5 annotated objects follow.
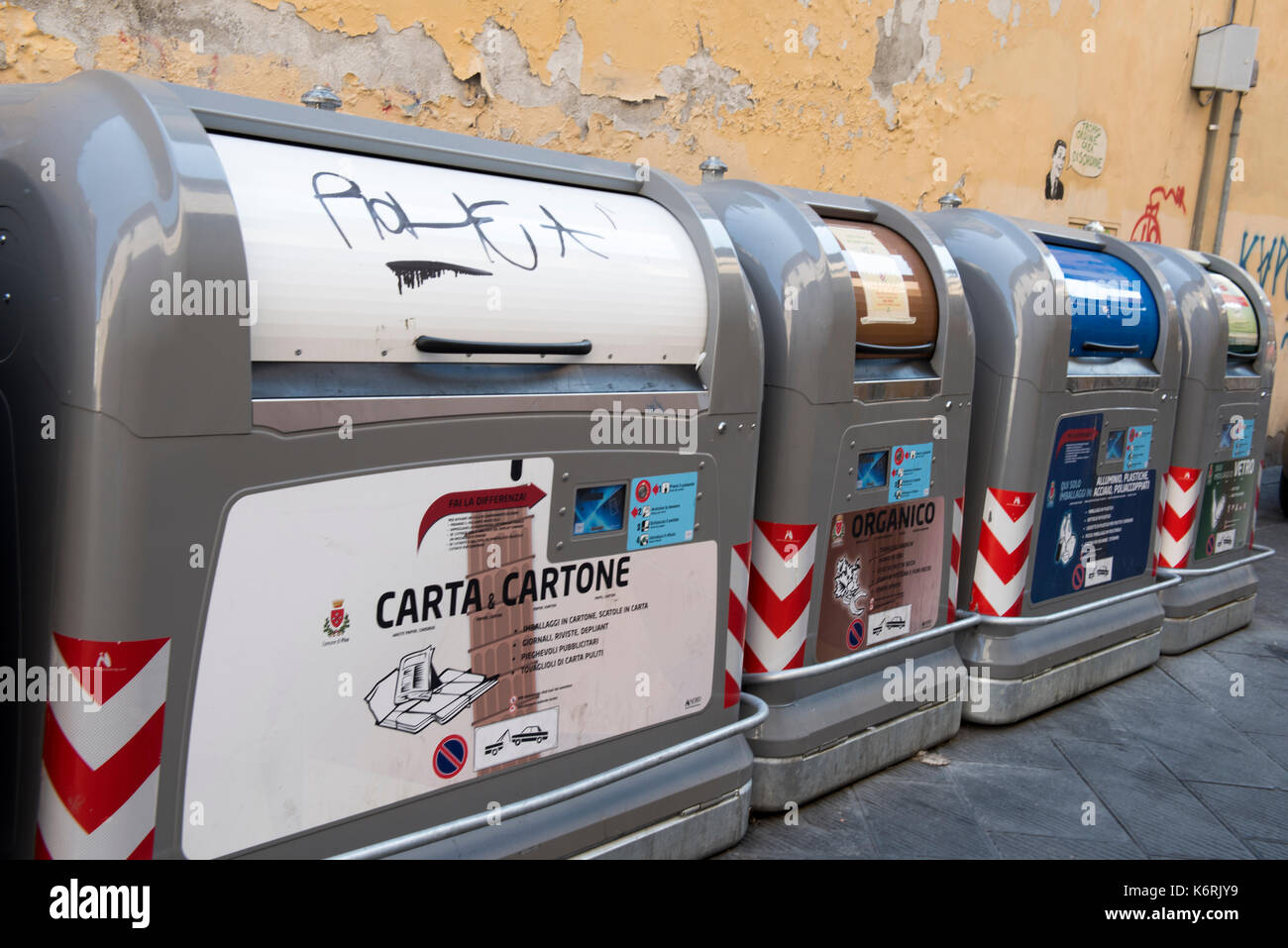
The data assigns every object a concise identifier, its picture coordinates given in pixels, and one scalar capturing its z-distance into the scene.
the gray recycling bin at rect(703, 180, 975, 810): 3.35
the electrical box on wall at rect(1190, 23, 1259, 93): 8.81
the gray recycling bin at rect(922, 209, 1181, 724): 4.21
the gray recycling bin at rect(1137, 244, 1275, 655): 5.32
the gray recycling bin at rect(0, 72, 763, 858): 1.88
